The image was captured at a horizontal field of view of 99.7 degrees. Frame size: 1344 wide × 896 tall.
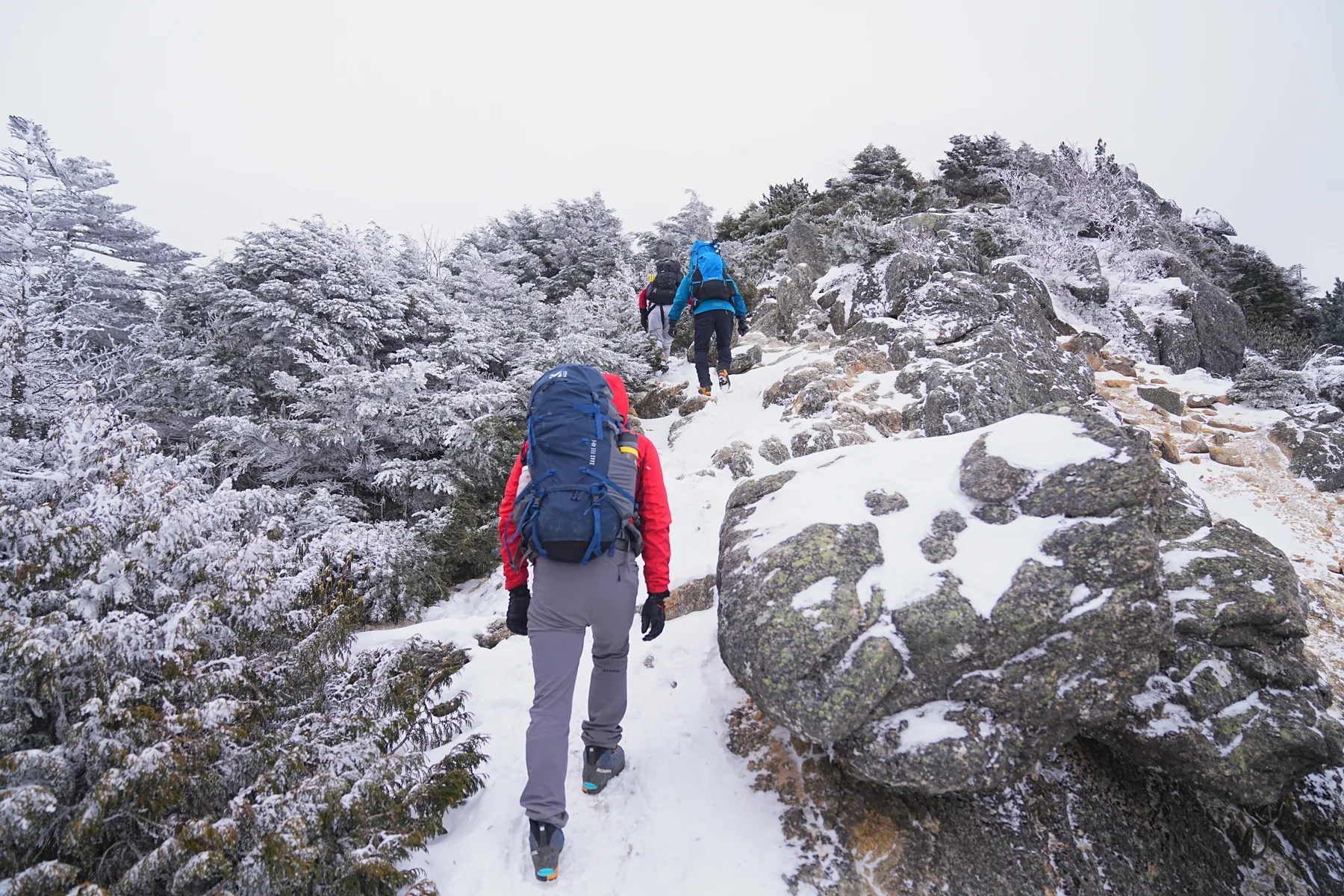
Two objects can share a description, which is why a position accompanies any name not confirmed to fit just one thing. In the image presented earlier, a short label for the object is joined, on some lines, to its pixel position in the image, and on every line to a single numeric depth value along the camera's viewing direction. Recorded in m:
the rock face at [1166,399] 8.70
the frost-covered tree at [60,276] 7.30
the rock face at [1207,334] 11.02
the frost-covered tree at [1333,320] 15.07
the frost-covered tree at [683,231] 18.62
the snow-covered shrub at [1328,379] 8.05
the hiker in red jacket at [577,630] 2.82
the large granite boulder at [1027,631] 2.91
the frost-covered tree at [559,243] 16.72
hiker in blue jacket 8.13
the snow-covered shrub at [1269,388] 8.09
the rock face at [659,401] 10.08
